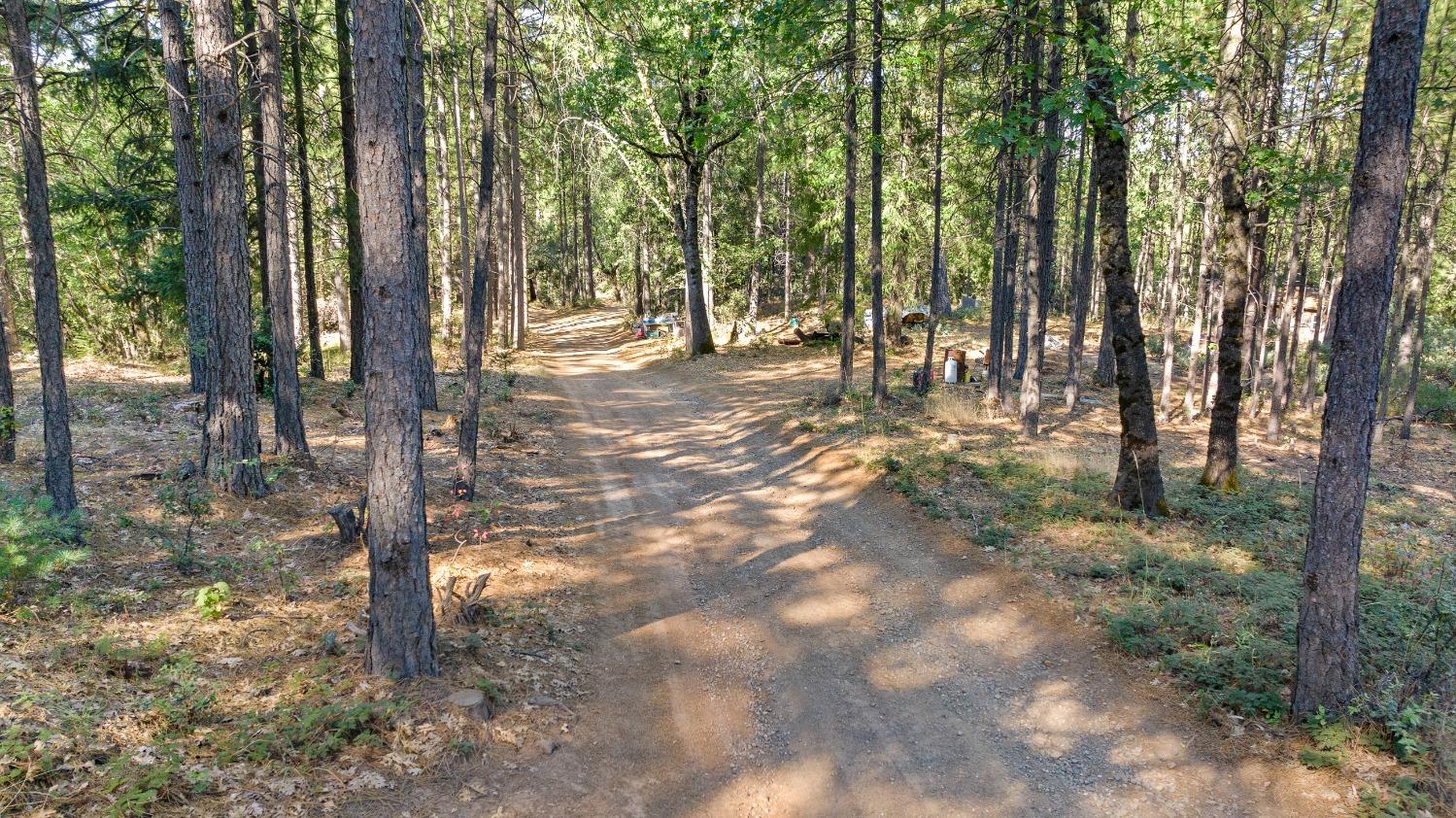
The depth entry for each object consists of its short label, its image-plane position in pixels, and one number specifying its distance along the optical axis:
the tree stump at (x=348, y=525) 8.41
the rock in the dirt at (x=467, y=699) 5.60
